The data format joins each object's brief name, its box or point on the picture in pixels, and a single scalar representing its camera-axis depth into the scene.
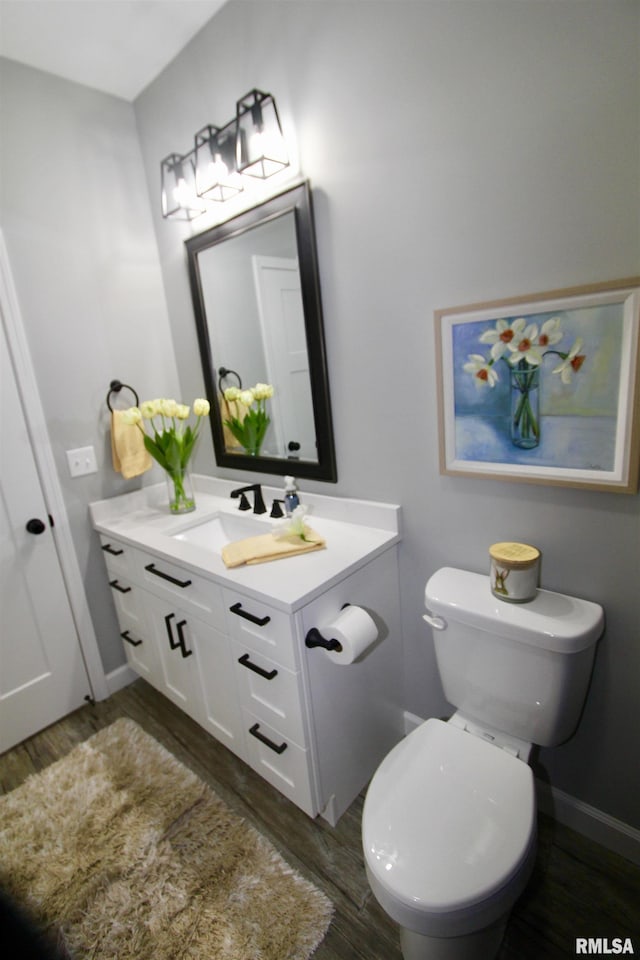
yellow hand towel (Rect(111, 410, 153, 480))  1.93
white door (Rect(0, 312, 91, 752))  1.73
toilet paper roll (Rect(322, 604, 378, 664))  1.18
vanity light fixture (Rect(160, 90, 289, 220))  1.42
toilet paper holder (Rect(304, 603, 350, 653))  1.18
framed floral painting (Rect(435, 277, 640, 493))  0.98
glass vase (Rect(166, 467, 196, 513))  1.92
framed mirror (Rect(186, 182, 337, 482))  1.51
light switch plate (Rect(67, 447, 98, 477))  1.87
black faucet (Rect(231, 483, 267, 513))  1.78
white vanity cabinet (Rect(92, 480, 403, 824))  1.23
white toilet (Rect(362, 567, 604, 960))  0.85
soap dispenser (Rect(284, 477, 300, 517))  1.65
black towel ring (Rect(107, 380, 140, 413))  1.95
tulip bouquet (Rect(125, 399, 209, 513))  1.82
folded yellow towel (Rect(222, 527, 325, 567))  1.37
